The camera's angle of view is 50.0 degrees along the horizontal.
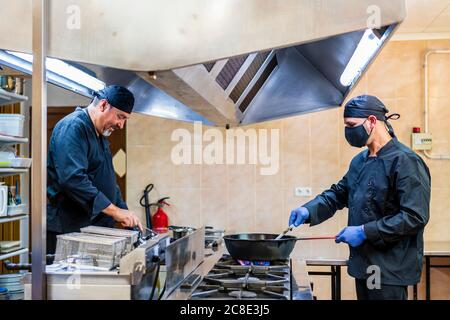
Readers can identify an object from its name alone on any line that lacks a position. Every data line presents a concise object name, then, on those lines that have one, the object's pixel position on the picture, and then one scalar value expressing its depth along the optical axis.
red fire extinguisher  3.59
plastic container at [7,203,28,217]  2.75
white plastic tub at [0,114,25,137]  2.73
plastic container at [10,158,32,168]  2.68
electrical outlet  3.58
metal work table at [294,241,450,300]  2.24
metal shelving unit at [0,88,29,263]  2.66
